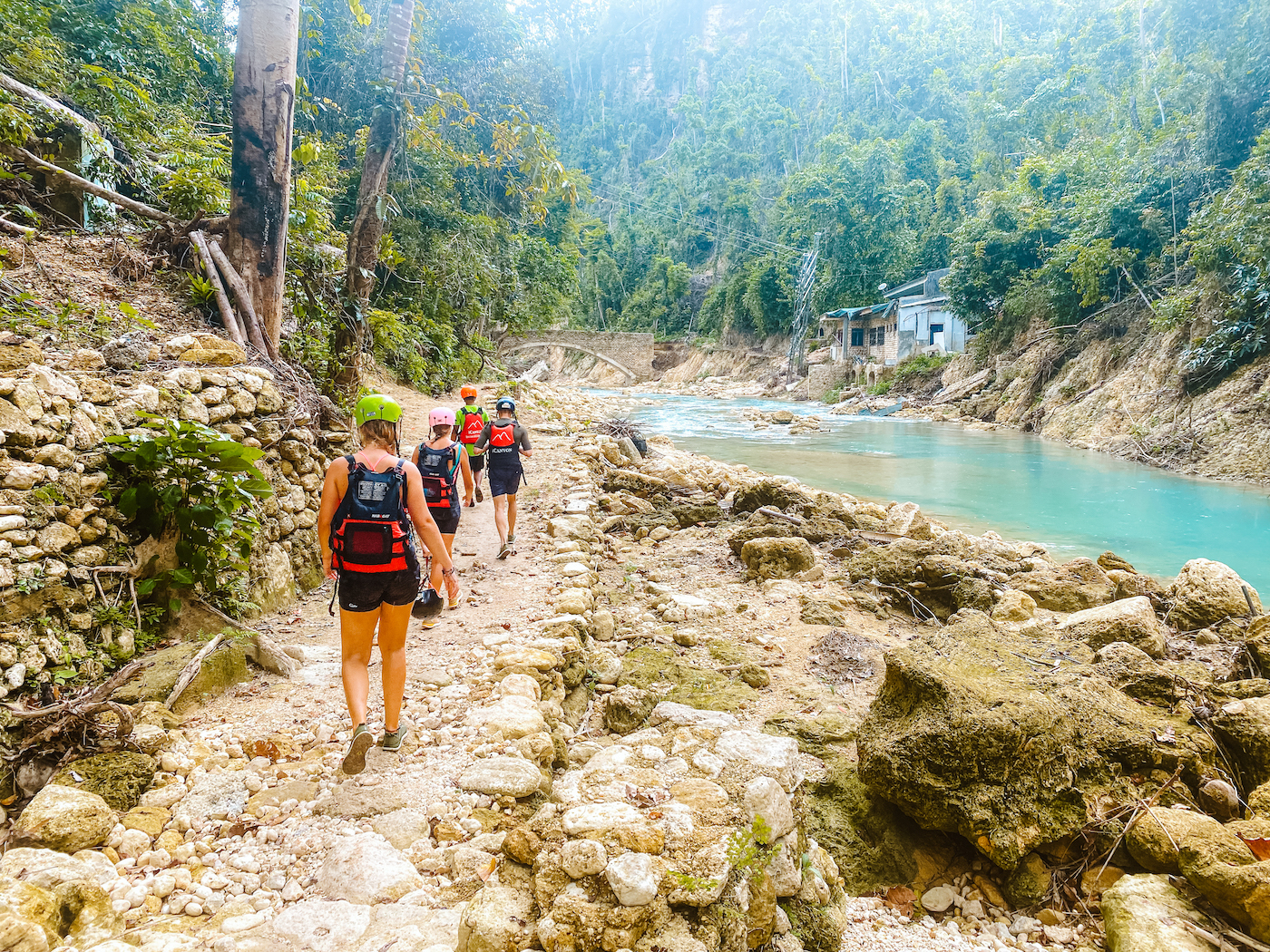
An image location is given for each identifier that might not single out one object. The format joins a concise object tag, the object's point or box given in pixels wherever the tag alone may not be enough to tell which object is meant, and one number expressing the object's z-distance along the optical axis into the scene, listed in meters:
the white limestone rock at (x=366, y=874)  2.24
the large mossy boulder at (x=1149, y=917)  2.29
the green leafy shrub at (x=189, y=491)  3.62
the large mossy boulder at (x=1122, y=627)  4.62
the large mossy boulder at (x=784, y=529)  7.76
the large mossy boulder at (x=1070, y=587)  5.98
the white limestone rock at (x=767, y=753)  2.71
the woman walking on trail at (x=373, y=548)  2.93
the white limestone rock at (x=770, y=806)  2.41
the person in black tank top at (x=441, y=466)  5.25
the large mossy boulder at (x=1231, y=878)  2.22
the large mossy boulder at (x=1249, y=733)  3.12
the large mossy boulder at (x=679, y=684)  4.22
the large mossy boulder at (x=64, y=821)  2.24
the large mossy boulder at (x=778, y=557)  6.84
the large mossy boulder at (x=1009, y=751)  2.86
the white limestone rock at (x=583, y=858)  2.11
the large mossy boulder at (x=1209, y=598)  5.43
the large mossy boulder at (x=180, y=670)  3.12
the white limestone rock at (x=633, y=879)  2.03
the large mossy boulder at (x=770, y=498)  8.97
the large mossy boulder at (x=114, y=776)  2.53
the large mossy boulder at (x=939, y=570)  6.07
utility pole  42.81
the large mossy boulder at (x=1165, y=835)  2.59
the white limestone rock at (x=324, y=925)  2.04
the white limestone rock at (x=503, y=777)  2.76
